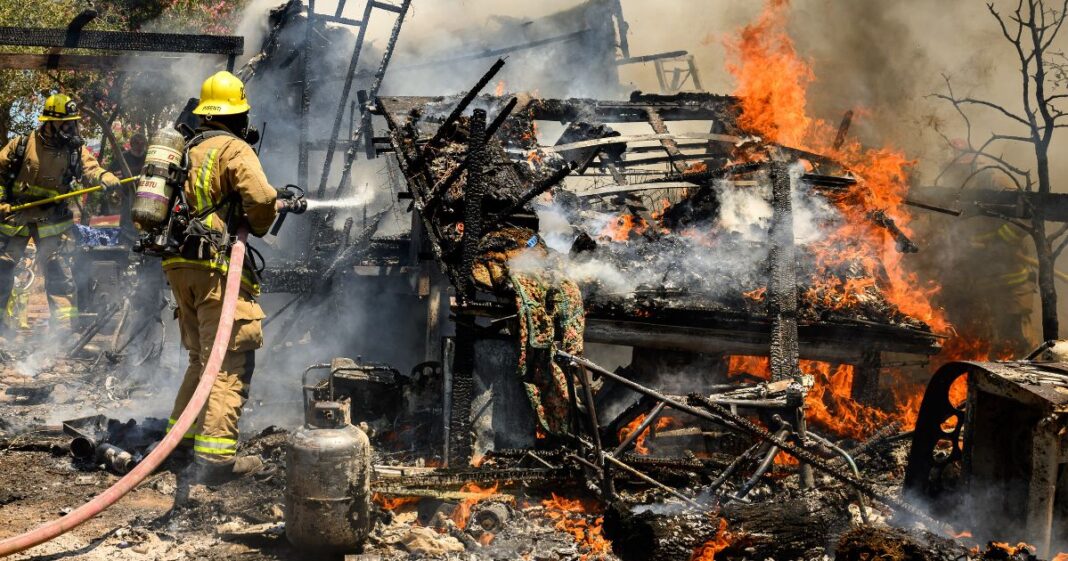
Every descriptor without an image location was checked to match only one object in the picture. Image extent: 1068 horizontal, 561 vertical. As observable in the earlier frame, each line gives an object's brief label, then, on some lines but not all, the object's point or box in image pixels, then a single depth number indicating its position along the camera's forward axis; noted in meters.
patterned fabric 6.65
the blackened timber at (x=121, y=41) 9.99
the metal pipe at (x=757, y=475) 5.38
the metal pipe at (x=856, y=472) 5.46
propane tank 4.95
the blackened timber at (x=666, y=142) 9.91
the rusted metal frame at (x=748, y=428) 5.27
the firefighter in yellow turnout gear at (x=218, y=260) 5.86
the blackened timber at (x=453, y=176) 6.67
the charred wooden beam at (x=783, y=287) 7.51
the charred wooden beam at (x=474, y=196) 6.88
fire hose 4.24
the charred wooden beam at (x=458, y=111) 6.87
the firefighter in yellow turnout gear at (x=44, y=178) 9.45
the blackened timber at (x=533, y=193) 6.37
